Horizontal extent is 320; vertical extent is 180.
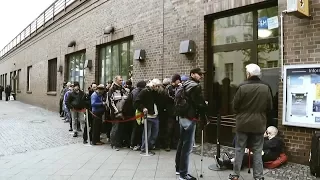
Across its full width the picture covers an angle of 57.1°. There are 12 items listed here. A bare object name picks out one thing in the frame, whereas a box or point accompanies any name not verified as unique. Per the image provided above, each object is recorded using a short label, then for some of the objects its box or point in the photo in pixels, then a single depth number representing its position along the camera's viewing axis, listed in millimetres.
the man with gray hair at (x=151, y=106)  6941
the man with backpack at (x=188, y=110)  4891
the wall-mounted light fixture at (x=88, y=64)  13600
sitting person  5602
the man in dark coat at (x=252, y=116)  4605
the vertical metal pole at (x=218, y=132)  5449
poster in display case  5707
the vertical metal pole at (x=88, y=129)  8250
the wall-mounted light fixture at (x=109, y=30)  11766
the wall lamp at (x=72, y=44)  15445
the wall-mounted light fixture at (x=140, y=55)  9938
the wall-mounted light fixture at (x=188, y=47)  8117
